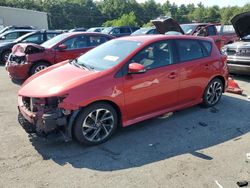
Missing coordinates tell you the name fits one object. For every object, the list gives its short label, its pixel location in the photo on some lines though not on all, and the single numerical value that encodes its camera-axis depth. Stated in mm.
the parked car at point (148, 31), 11461
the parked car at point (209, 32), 9105
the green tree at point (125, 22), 35659
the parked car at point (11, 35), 10075
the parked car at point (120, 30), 14597
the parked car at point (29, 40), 8645
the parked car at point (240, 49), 5715
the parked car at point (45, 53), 6105
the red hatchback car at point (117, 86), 2896
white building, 24722
